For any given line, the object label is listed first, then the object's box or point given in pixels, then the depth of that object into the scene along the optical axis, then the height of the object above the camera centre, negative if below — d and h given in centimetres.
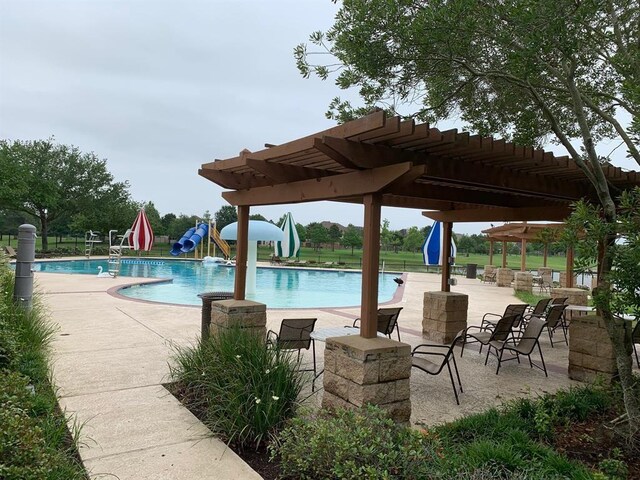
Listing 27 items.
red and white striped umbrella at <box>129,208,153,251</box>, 2186 +43
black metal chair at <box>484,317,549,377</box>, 583 -127
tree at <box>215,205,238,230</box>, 6738 +485
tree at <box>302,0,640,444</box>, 387 +237
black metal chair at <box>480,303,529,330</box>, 740 -99
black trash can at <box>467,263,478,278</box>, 2492 -105
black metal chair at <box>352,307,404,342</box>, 609 -102
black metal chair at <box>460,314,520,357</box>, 581 -107
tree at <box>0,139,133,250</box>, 3369 +526
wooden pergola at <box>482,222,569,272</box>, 1620 +87
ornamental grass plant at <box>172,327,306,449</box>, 361 -133
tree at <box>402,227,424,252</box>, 6438 +176
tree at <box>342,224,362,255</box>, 5519 +129
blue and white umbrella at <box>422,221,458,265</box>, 1335 +14
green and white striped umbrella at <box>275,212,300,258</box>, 1912 +23
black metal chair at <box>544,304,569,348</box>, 729 -106
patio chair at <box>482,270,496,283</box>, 2170 -128
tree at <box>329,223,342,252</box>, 6266 +195
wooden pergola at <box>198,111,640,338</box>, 372 +91
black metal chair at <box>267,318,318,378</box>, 534 -109
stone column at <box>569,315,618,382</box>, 539 -125
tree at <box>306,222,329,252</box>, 5450 +180
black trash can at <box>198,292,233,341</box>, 640 -99
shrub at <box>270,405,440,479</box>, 265 -134
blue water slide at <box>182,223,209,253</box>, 2875 +20
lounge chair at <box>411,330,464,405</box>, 466 -130
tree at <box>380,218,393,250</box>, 5612 +215
